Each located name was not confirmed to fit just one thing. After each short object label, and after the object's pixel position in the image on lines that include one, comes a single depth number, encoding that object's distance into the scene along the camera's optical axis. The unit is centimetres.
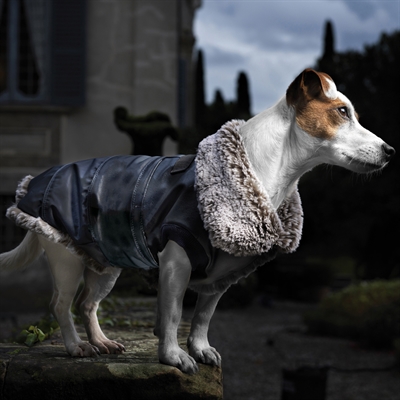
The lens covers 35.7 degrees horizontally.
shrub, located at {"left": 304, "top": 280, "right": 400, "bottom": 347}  839
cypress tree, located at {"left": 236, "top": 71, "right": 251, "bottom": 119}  2028
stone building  848
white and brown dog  226
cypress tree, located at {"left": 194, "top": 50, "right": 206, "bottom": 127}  1807
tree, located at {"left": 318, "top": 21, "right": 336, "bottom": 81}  1349
